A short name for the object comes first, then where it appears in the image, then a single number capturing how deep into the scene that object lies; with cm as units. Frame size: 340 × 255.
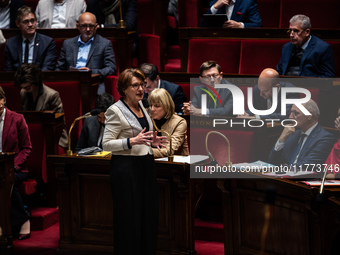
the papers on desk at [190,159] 409
